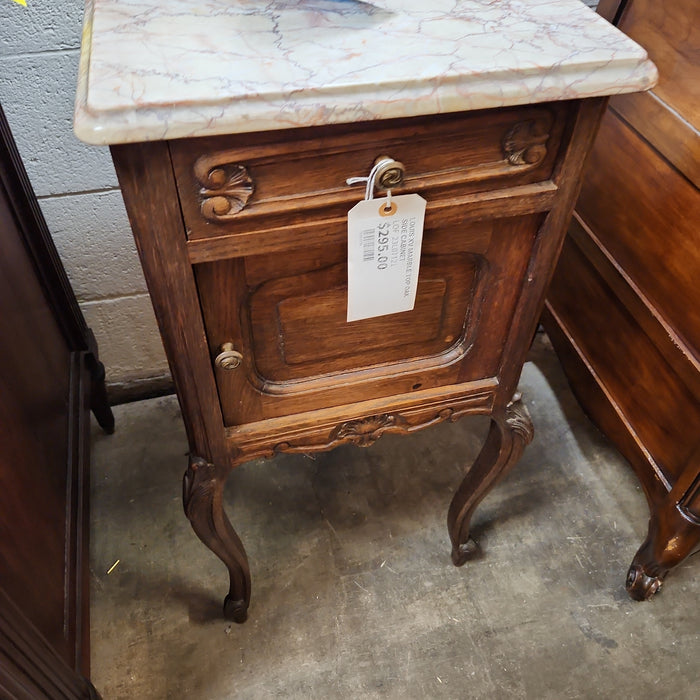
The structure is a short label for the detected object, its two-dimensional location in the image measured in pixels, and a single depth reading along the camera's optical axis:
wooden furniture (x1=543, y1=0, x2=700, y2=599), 0.82
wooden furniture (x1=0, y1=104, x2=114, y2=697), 0.67
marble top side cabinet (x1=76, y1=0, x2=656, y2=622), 0.50
